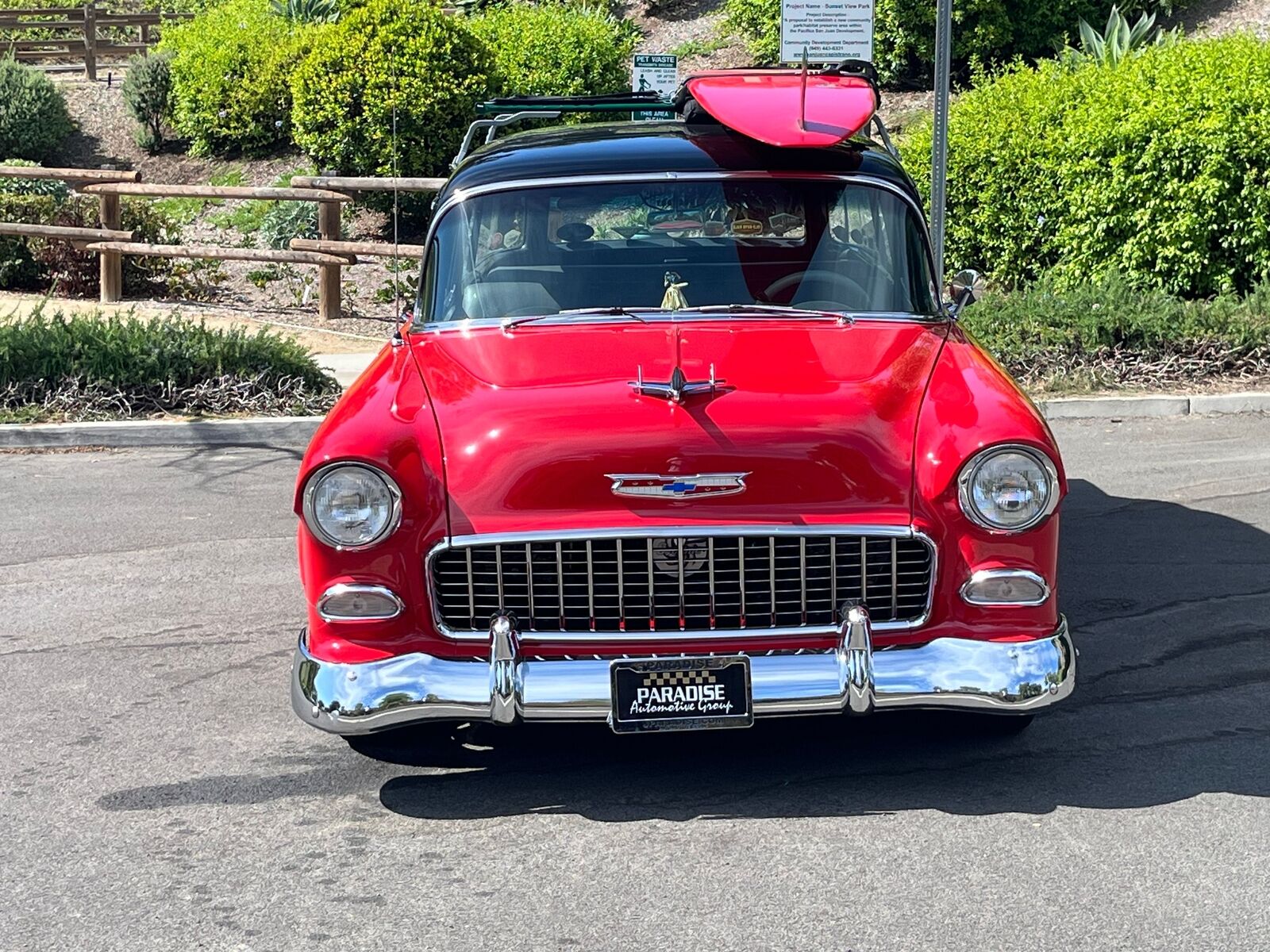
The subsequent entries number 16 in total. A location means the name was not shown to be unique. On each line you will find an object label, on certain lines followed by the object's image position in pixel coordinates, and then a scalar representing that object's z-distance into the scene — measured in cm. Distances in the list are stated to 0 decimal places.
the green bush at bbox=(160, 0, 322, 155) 2309
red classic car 409
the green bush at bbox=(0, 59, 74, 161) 2406
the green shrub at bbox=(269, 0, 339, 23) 2569
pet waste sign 1184
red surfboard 558
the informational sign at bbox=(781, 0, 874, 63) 1084
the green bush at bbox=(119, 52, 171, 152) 2469
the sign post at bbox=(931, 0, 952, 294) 1069
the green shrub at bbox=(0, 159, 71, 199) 1706
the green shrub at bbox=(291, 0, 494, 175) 1809
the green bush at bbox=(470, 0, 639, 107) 2158
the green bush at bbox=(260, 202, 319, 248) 1722
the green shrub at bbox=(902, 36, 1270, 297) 1137
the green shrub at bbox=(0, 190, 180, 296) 1507
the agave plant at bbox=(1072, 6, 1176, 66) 1752
